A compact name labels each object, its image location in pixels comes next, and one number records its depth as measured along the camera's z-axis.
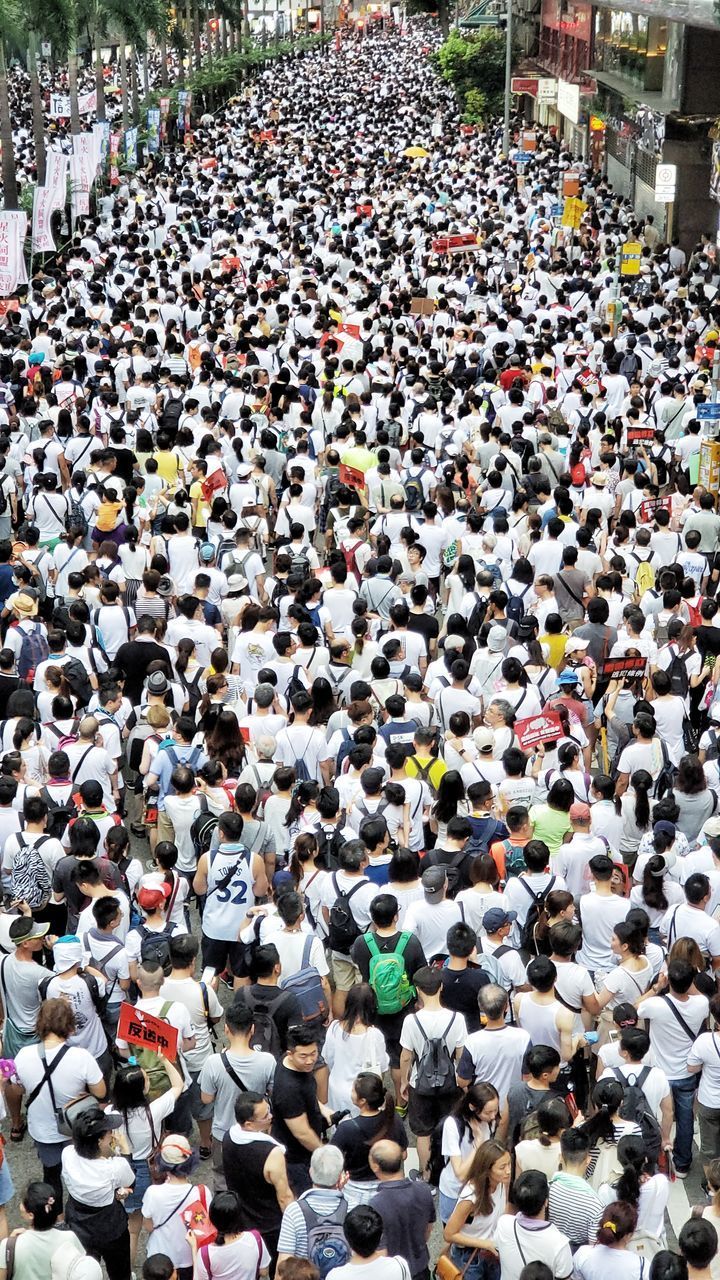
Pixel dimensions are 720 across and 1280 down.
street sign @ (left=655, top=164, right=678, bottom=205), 20.39
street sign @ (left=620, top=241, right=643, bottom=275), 19.58
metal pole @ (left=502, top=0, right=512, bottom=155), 32.22
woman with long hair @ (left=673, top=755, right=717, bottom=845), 7.74
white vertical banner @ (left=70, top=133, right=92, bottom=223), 24.41
